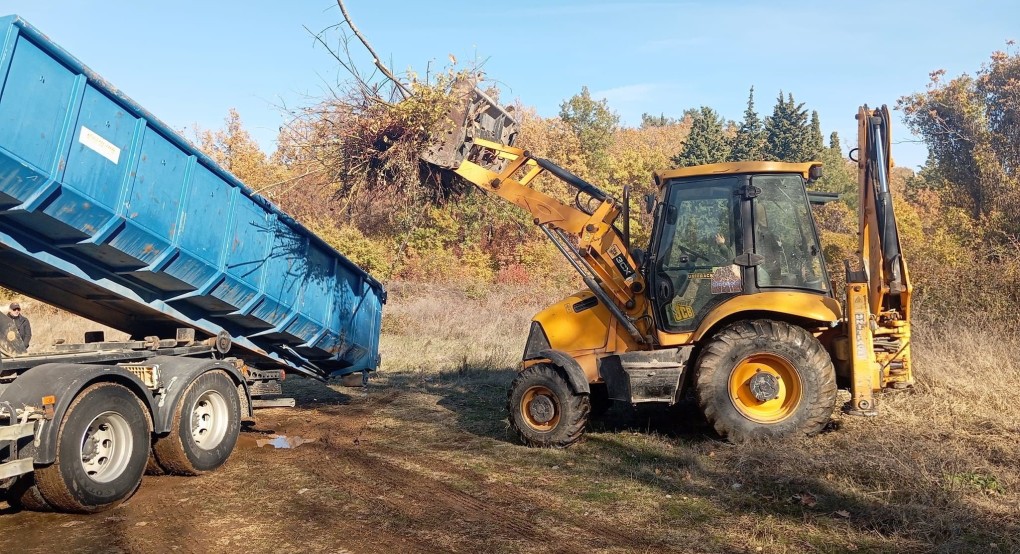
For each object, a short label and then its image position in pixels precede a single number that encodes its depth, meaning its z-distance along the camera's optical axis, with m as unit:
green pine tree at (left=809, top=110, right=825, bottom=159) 44.55
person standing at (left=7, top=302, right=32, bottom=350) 6.55
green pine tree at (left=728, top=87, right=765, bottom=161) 43.48
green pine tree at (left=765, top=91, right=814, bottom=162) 43.28
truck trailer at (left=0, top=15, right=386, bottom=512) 5.00
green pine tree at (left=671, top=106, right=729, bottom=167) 40.97
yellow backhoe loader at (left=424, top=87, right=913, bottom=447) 6.65
